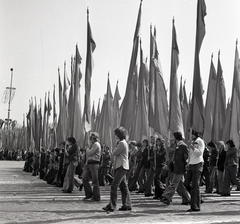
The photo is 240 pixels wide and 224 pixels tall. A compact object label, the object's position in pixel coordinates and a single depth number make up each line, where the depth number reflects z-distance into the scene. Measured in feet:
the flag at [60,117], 79.07
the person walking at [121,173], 34.58
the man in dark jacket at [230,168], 49.60
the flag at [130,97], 55.42
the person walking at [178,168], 38.60
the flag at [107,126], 83.76
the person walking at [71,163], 50.49
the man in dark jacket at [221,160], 53.88
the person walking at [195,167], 35.45
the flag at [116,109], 91.74
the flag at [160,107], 56.03
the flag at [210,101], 80.89
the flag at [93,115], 130.15
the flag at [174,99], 55.42
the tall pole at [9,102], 226.09
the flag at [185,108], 97.26
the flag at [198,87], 38.11
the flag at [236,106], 65.36
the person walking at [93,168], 42.14
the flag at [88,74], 57.36
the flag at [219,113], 76.91
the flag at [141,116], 65.41
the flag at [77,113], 59.72
